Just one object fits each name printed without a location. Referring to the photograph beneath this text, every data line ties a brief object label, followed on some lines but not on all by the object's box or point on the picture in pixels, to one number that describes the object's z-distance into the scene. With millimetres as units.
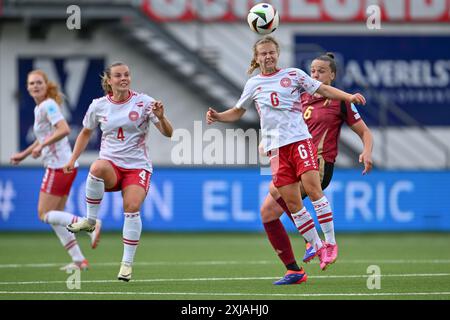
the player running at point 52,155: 12859
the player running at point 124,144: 10789
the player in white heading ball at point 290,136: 10570
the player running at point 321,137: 10867
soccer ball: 11172
